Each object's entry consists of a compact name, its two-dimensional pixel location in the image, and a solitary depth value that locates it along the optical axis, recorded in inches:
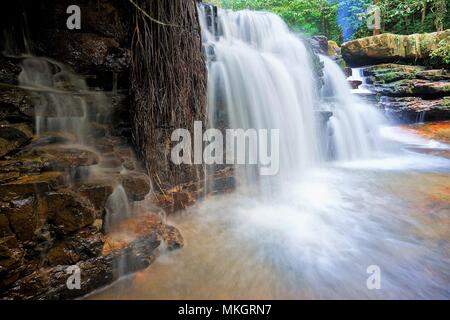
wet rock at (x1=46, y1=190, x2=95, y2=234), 91.5
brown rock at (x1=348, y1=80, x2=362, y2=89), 403.2
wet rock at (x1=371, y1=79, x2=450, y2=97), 360.8
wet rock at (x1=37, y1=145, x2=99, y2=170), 100.2
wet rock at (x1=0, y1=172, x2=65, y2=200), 84.3
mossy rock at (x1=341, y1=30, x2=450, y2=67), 395.5
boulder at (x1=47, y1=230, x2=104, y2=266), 90.4
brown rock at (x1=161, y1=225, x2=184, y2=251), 118.9
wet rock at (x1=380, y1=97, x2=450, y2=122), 357.1
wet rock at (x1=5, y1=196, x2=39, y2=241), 83.4
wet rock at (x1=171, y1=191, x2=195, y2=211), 148.9
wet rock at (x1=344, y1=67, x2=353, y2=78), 421.9
